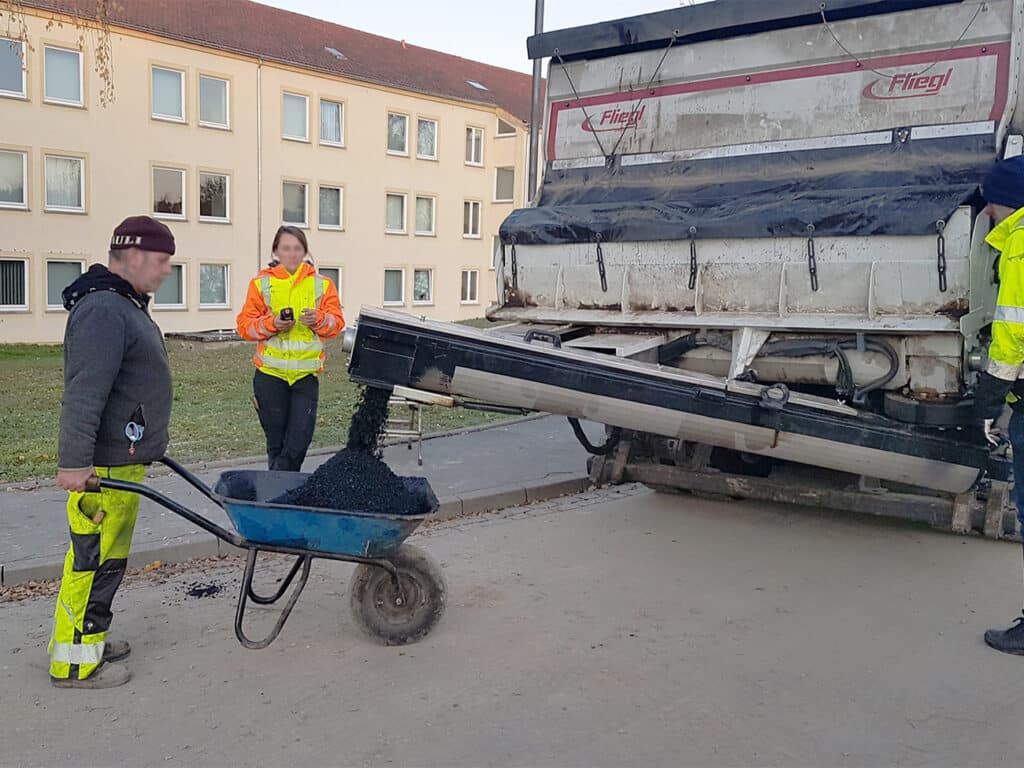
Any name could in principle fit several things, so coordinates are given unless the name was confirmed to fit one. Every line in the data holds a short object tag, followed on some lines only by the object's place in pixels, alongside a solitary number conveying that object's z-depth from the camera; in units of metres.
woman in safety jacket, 5.55
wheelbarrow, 3.82
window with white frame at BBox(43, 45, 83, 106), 25.06
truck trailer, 4.61
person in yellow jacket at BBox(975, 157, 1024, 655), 4.16
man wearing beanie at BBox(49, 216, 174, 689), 3.67
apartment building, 25.22
